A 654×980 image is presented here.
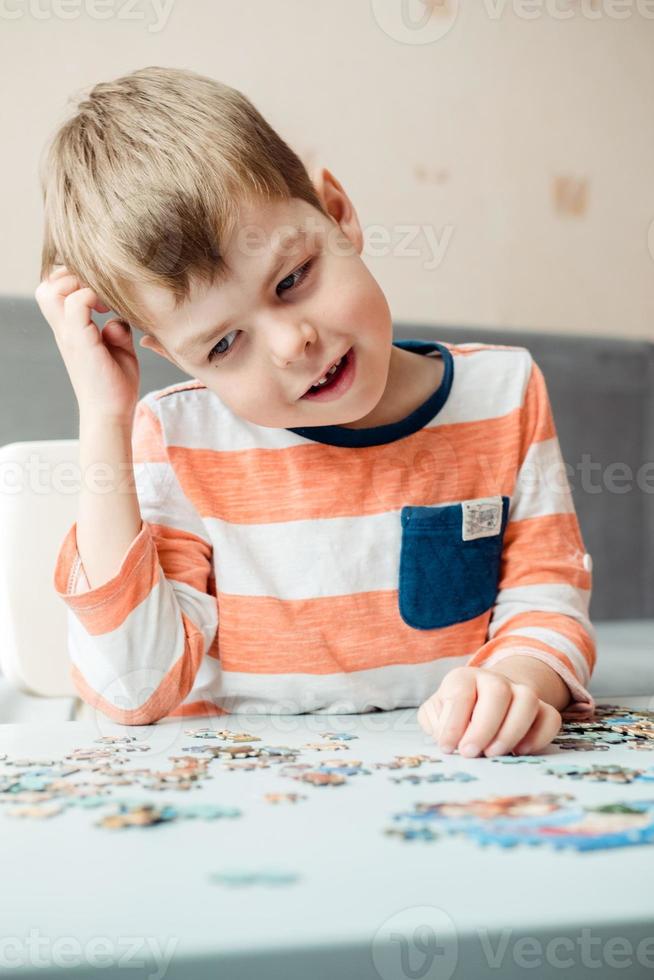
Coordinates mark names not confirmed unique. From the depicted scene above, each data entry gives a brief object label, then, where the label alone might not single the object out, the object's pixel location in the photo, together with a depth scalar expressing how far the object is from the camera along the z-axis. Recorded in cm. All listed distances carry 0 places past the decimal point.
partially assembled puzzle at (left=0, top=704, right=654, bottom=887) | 48
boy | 85
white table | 36
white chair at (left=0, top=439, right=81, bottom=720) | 130
